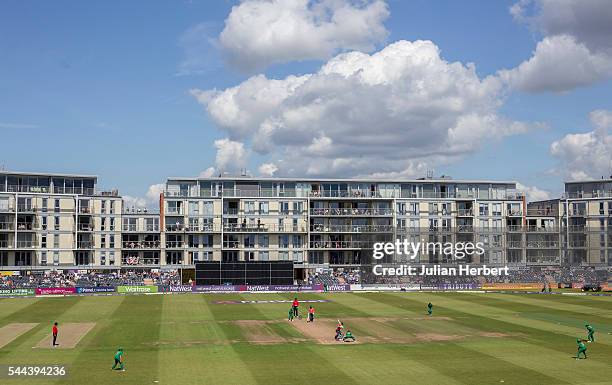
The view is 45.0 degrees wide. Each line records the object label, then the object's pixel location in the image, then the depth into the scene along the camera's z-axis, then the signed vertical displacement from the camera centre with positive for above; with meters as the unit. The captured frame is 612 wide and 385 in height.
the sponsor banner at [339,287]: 110.21 -7.38
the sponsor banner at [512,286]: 114.94 -7.51
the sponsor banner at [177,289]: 106.94 -7.27
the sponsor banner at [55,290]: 102.38 -7.17
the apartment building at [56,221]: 124.38 +3.03
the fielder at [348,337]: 56.56 -7.63
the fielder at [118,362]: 44.12 -7.40
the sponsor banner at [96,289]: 104.38 -7.18
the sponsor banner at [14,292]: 100.69 -7.24
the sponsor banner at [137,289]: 105.44 -7.19
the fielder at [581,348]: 48.72 -7.33
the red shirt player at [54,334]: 53.18 -6.83
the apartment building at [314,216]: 130.75 +4.00
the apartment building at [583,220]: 126.75 +3.33
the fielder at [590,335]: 55.71 -7.45
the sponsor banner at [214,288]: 107.00 -7.19
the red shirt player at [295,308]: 70.81 -6.78
